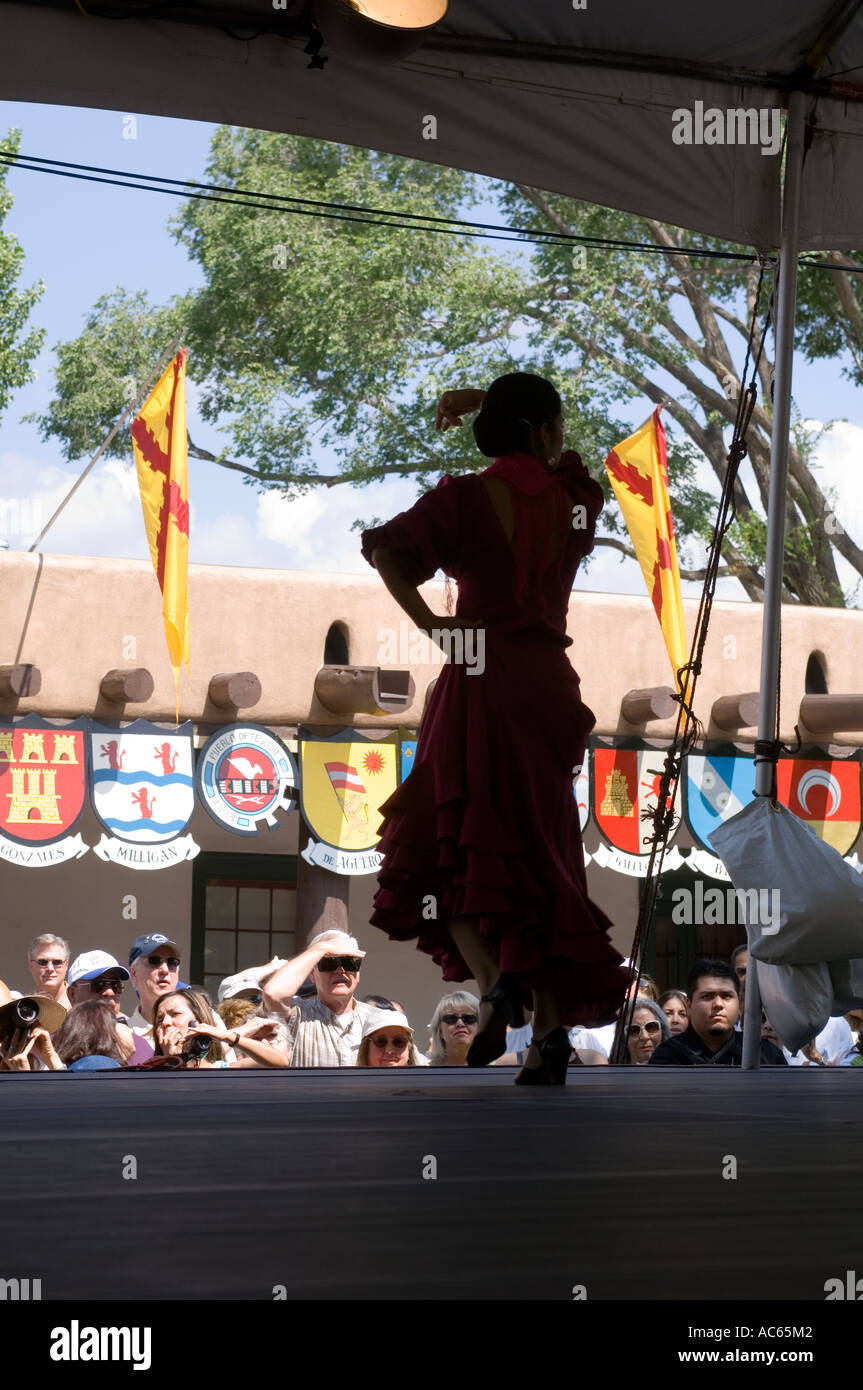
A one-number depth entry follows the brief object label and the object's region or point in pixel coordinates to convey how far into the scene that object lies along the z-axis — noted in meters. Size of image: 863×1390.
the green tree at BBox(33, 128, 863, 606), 17.66
